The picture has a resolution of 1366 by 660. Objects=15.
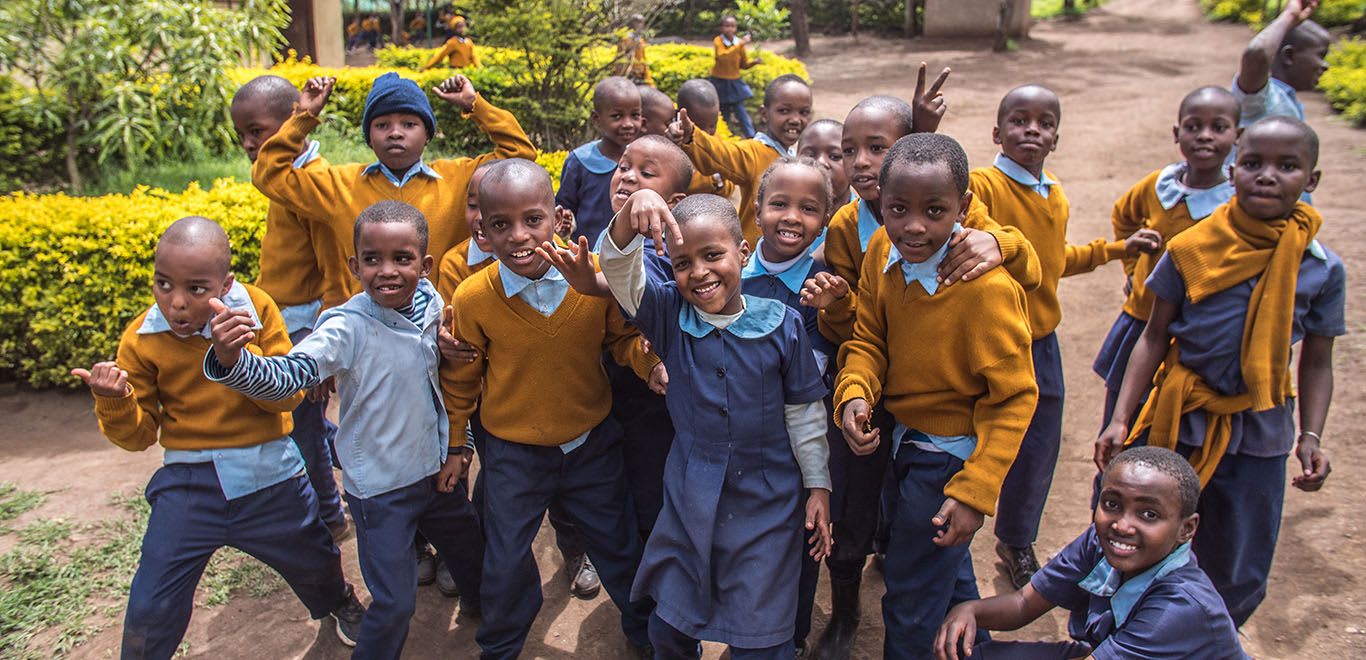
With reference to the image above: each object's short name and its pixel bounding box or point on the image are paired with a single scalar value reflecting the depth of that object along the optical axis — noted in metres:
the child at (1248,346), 2.86
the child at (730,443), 2.59
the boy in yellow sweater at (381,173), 3.53
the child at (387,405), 2.88
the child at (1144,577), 2.30
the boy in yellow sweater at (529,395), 2.88
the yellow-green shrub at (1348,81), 11.17
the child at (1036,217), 3.38
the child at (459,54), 11.10
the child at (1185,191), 3.51
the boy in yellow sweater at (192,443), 2.70
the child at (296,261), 3.71
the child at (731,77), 11.66
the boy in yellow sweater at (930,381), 2.53
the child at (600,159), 4.23
